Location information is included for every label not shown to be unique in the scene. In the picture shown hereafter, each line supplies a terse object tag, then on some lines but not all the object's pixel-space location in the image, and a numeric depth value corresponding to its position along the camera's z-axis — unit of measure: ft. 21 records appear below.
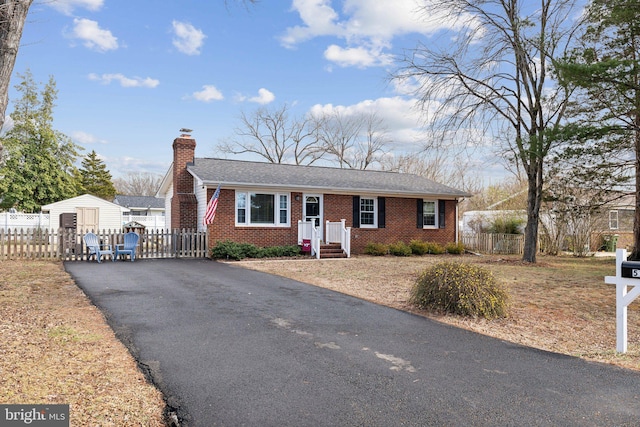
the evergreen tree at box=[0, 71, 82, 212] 114.32
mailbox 16.33
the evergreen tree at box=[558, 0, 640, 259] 32.04
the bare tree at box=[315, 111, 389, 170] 132.87
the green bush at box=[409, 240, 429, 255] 64.34
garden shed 97.04
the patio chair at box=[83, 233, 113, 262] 47.50
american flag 51.49
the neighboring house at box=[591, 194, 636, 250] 81.97
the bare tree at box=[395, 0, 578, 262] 52.19
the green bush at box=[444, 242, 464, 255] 67.87
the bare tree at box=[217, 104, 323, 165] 131.54
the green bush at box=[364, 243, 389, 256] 61.57
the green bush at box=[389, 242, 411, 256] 62.23
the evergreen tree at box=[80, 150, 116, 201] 163.43
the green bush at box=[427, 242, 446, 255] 65.92
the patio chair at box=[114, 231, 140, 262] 49.47
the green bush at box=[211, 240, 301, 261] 51.83
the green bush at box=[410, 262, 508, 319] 21.57
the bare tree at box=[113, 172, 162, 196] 233.35
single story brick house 55.88
